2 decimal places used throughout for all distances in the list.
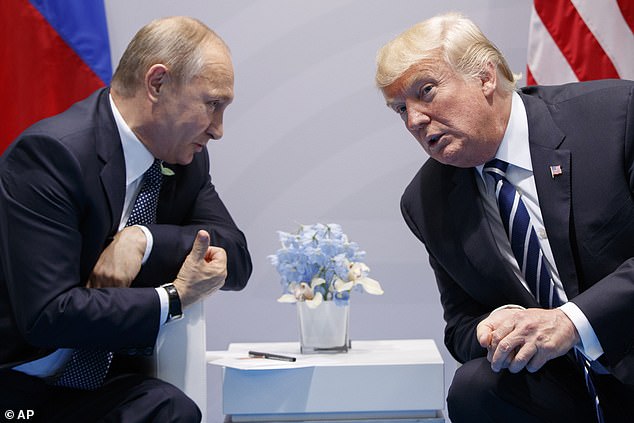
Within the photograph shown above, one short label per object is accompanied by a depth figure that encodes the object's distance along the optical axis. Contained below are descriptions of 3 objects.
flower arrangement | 2.93
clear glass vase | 2.93
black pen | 2.80
